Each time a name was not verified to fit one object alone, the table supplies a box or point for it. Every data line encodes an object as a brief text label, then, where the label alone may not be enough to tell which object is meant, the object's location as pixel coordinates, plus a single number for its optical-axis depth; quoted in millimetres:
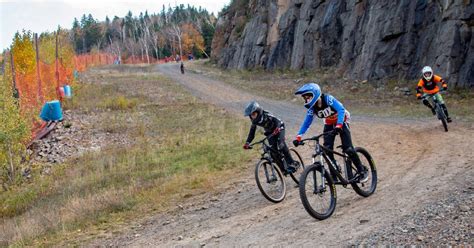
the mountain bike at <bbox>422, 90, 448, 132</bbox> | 14695
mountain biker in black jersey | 9867
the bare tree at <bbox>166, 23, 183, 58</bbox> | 123700
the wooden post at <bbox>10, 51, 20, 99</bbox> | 29953
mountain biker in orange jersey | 15109
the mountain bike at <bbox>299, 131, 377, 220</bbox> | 7676
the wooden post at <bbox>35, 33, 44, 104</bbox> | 38656
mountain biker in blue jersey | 8141
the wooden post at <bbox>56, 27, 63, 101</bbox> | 39744
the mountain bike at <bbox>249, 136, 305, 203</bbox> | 9656
